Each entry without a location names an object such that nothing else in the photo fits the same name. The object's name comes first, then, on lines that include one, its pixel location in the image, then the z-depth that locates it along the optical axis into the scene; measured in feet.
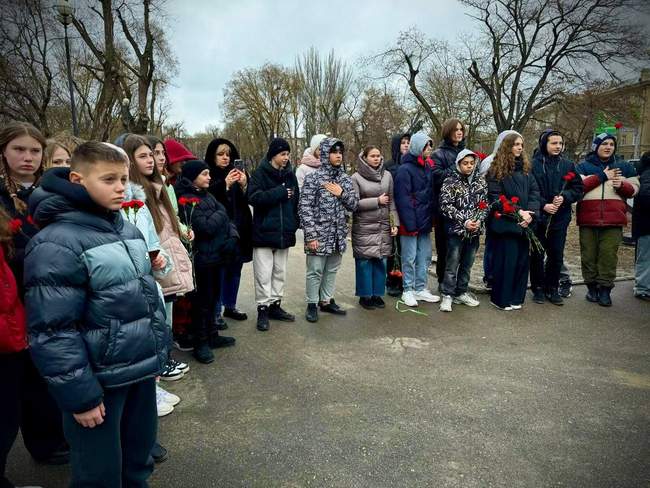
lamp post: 44.70
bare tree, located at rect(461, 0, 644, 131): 54.08
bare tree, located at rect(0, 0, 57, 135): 58.59
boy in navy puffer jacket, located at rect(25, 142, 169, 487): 5.54
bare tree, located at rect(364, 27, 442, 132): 68.85
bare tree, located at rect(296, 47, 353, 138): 101.22
